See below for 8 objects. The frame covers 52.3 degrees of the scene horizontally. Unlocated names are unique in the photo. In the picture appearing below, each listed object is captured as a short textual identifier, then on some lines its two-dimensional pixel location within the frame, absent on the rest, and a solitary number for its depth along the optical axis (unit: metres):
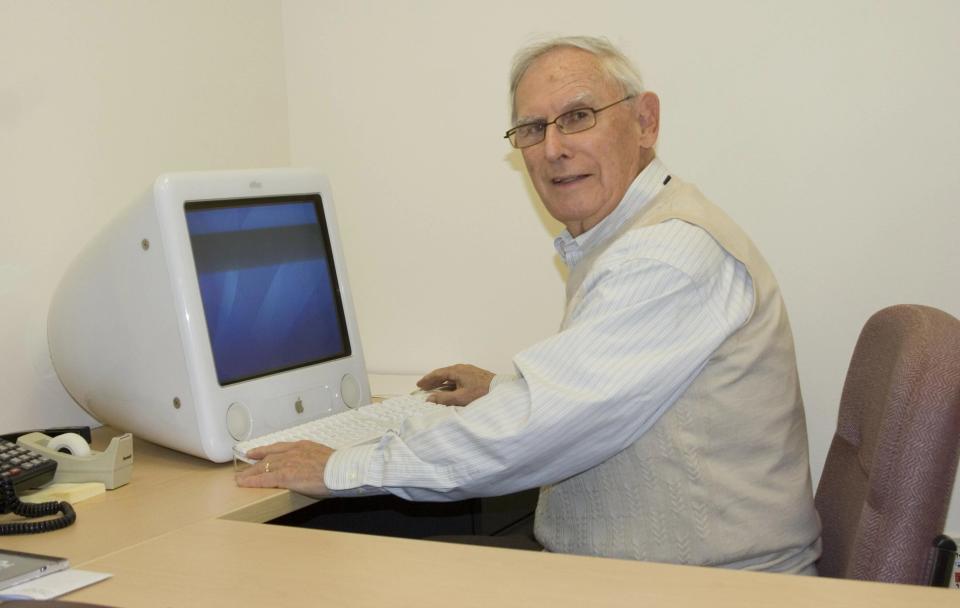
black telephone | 1.29
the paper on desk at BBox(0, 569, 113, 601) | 1.03
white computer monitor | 1.59
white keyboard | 1.62
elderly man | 1.34
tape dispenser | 1.49
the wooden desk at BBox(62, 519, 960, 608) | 0.96
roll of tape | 1.54
